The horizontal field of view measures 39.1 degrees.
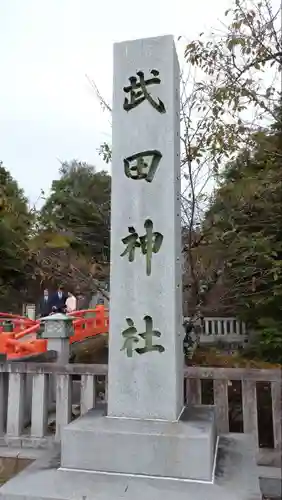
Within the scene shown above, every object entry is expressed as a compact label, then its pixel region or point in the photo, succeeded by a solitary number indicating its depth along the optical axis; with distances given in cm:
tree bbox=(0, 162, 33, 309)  1631
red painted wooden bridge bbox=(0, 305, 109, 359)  584
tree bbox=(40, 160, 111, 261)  721
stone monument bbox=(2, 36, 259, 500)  228
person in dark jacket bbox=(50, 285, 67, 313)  936
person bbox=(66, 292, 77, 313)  1068
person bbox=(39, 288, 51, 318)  973
